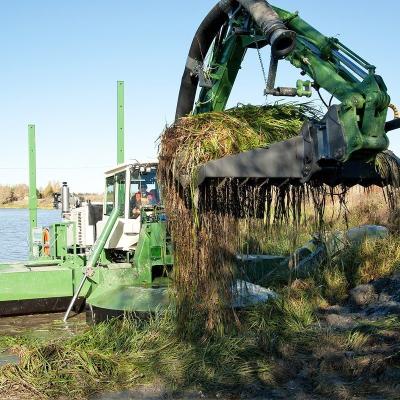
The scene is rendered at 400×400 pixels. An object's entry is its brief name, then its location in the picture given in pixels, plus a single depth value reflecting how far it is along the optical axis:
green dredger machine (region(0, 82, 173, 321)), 10.03
